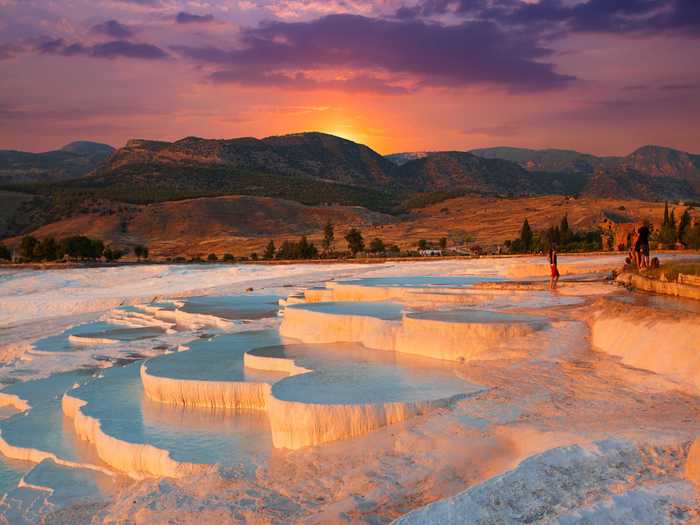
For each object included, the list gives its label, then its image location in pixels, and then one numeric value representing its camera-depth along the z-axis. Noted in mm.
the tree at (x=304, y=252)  45562
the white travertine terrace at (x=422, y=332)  10398
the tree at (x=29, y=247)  50094
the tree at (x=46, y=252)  49125
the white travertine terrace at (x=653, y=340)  8273
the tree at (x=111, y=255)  50894
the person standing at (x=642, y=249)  15133
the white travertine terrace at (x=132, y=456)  7395
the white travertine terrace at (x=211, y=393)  9562
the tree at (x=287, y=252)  47156
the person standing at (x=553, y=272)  15320
